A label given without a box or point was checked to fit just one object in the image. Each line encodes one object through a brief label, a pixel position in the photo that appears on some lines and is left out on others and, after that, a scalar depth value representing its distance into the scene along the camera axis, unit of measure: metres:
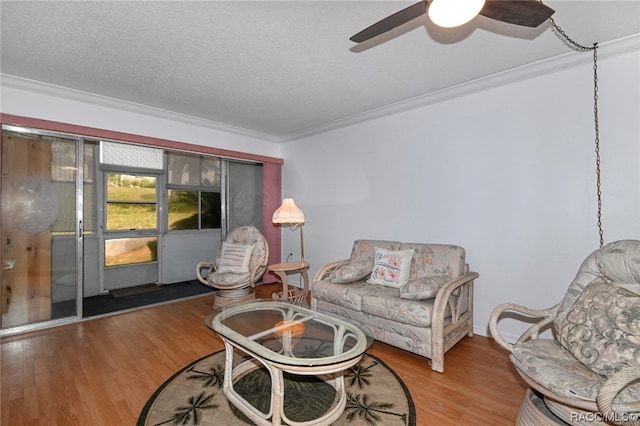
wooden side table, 3.74
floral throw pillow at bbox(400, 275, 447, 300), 2.55
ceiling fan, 1.32
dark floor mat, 4.58
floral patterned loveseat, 2.42
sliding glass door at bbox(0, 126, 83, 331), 3.10
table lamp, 3.99
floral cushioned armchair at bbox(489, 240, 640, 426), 1.35
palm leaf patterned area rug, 1.81
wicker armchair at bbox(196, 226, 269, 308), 3.85
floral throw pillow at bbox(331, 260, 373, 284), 3.19
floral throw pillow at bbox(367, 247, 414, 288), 3.07
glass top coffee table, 1.67
